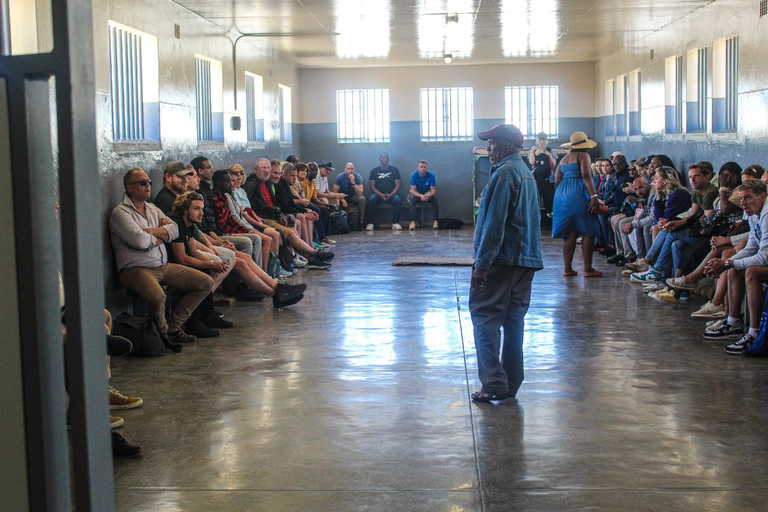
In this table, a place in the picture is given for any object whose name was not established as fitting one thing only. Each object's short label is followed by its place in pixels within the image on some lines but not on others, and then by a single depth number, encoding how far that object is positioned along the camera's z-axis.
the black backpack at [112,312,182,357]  6.05
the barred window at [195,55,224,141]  10.28
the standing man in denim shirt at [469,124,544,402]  4.62
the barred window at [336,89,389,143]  17.52
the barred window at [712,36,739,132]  9.45
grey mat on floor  10.84
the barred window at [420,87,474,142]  17.41
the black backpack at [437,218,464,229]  16.34
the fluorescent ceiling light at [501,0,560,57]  9.87
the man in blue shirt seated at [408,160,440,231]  16.64
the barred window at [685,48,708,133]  10.18
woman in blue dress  9.20
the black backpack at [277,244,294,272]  10.27
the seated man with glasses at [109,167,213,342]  6.38
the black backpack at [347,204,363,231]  15.95
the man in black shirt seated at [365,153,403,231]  16.70
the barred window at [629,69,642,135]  13.58
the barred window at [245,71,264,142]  12.81
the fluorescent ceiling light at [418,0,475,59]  9.75
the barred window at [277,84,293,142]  15.30
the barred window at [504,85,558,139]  17.34
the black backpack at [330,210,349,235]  15.16
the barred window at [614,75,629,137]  14.53
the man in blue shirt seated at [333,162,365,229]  16.23
